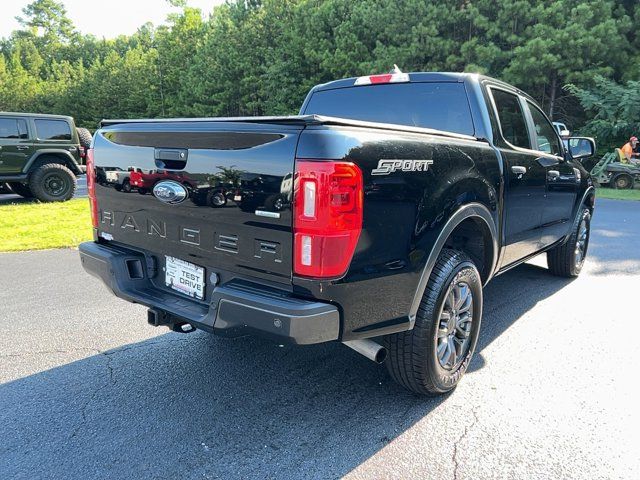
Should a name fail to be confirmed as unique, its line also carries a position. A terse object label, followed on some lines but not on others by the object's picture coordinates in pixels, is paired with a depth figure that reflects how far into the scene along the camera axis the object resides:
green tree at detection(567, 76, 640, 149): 16.00
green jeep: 10.27
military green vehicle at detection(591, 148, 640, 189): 15.32
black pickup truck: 2.08
